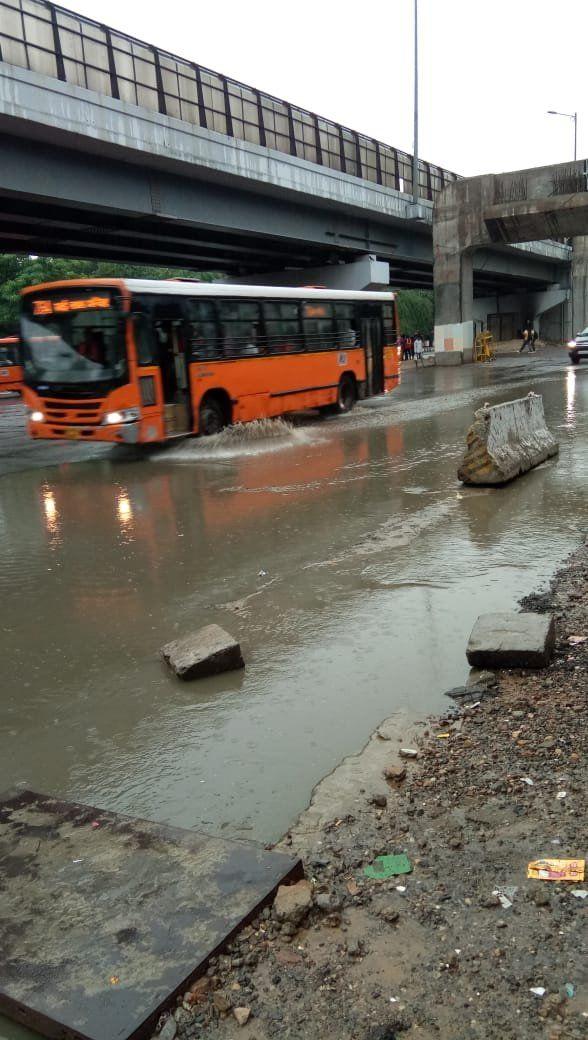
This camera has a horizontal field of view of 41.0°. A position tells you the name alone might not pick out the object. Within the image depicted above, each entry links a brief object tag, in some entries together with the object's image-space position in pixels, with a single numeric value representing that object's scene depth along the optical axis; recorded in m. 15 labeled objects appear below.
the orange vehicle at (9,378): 40.08
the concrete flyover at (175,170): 19.06
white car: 34.22
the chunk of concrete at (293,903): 2.62
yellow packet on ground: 2.75
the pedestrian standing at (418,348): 54.81
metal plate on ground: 2.31
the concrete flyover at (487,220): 35.19
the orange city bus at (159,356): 13.20
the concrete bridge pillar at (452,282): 38.75
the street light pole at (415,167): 37.41
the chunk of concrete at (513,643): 4.57
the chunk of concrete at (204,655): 4.85
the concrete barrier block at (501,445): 9.76
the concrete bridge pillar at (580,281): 59.16
